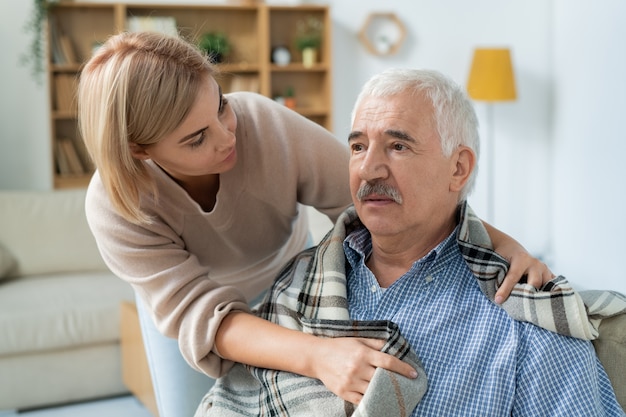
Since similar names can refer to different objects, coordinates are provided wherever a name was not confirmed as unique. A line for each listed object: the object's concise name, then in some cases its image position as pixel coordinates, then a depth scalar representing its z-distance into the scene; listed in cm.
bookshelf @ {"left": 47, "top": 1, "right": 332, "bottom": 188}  491
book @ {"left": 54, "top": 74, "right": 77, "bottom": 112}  489
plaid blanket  134
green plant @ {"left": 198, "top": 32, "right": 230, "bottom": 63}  503
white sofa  341
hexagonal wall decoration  549
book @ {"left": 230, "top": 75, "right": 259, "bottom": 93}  518
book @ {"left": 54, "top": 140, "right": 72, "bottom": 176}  495
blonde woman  149
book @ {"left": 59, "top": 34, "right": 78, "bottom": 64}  486
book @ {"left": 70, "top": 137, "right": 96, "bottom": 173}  507
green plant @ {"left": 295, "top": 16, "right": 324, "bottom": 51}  528
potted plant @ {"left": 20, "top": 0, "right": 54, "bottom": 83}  473
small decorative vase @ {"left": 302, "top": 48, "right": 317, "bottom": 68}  528
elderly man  135
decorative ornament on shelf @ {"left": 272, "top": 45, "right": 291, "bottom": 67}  528
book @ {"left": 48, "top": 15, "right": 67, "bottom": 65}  488
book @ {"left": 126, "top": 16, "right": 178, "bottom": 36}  493
